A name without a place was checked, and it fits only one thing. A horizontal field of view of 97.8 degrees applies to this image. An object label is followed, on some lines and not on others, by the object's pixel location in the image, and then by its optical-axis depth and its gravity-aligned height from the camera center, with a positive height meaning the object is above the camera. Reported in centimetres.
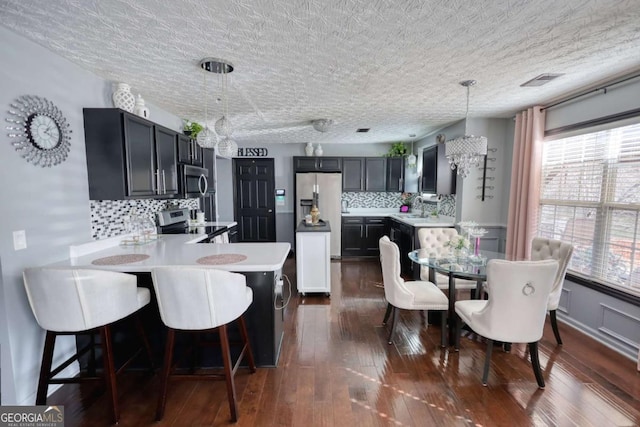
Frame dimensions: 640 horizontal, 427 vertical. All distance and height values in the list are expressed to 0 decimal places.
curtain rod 233 +97
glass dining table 230 -64
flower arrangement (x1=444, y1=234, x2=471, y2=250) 262 -47
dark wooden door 614 -16
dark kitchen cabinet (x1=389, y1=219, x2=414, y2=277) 450 -84
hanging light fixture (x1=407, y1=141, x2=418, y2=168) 554 +64
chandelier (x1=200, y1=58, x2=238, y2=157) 218 +98
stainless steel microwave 338 +12
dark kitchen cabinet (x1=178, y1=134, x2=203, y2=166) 338 +51
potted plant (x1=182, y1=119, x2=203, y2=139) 374 +82
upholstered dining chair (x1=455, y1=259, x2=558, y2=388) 185 -76
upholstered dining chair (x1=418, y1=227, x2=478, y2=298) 289 -63
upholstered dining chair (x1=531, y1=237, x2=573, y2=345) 246 -61
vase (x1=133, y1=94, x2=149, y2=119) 265 +77
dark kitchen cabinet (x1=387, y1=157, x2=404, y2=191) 590 +39
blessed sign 611 +84
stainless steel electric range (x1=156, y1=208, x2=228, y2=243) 339 -46
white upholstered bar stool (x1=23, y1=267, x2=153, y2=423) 158 -68
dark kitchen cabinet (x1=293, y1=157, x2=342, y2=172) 583 +57
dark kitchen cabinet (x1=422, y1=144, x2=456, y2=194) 423 +30
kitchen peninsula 194 -52
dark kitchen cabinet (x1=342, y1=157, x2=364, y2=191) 588 +39
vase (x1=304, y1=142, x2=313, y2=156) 589 +89
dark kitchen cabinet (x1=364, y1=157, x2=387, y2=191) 589 +37
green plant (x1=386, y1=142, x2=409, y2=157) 583 +87
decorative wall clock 176 +39
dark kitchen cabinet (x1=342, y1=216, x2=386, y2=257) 567 -86
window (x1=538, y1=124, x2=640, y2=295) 241 -8
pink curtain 322 +15
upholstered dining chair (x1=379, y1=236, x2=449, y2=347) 248 -93
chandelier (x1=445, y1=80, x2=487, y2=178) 268 +42
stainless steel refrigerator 555 +0
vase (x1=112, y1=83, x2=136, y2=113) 244 +81
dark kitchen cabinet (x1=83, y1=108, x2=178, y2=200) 229 +31
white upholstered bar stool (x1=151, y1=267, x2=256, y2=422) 160 -68
